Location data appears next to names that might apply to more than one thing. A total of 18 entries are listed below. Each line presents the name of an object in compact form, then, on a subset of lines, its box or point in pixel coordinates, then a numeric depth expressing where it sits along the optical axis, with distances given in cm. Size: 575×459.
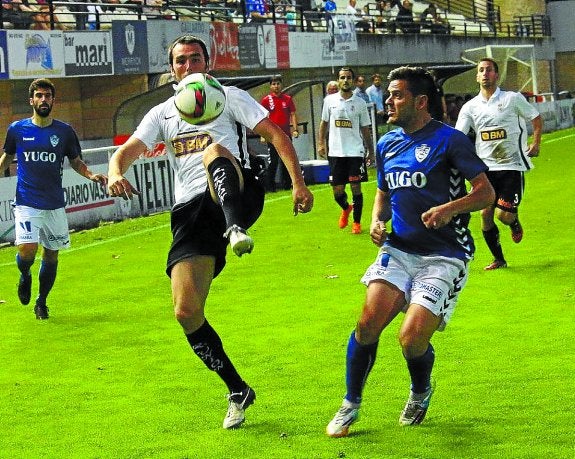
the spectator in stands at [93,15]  2583
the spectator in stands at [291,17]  3371
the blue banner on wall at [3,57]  2273
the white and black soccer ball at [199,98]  704
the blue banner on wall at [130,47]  2612
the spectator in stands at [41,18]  2431
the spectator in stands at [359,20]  3934
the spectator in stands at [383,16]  4114
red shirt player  2466
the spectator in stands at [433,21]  4471
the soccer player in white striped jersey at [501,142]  1355
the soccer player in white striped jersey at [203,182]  700
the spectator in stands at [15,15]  2357
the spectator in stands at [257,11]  3266
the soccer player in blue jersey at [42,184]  1198
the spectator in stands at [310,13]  3528
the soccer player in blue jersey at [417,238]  683
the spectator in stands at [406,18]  4275
